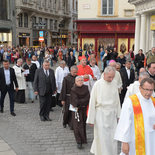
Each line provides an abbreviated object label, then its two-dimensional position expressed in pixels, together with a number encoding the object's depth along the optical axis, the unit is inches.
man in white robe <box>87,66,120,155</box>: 211.9
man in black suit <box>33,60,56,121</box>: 320.5
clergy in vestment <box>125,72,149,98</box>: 217.2
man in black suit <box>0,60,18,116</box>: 343.6
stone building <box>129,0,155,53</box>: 737.6
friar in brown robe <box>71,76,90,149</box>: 245.8
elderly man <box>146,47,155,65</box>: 462.8
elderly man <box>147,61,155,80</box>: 277.0
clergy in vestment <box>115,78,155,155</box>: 151.4
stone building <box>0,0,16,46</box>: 1446.9
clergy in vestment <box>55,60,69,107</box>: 390.9
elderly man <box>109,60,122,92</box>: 326.3
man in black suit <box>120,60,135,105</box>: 354.3
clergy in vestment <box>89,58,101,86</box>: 386.9
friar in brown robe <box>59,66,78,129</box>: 288.9
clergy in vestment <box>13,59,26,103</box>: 422.2
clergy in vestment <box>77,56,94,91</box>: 345.9
